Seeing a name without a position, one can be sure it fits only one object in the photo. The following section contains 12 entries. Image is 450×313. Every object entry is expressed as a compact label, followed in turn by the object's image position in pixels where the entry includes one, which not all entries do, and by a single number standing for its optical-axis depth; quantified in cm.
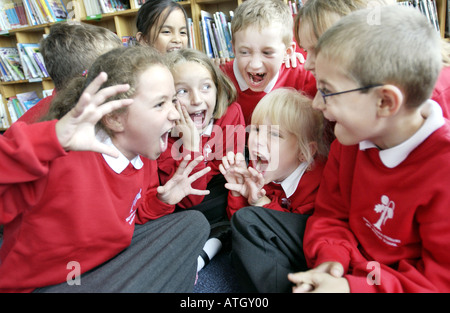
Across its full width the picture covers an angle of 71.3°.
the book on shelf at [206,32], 270
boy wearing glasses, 70
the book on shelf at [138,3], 288
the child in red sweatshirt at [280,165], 112
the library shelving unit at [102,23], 277
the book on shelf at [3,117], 372
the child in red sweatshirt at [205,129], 130
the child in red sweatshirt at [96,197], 68
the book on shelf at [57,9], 325
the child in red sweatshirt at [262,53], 152
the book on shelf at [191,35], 276
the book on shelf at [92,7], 303
